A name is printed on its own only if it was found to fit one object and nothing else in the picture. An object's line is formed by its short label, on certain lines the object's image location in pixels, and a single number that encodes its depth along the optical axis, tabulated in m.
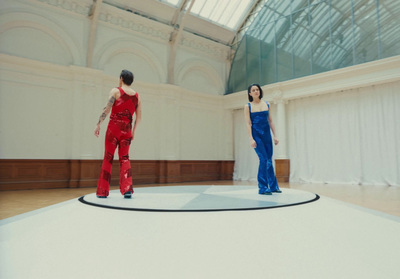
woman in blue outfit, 4.72
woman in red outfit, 4.29
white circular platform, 3.20
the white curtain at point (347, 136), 9.64
